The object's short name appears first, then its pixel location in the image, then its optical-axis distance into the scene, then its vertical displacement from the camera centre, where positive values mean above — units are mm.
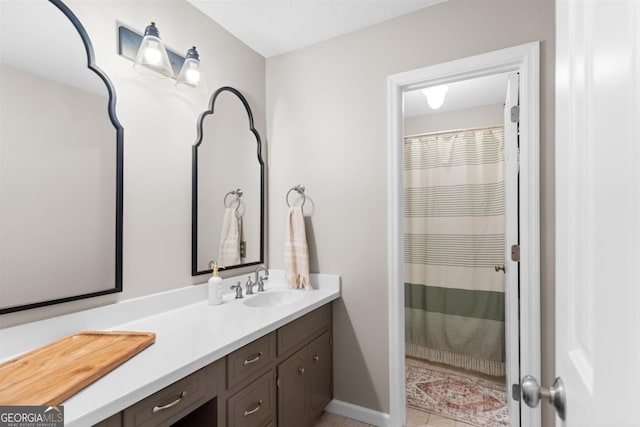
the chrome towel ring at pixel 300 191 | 2182 +170
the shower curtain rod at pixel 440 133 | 2669 +744
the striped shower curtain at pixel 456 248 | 2627 -289
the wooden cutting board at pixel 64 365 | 808 -456
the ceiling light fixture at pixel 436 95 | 2307 +885
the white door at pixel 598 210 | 329 +7
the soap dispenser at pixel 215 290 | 1737 -411
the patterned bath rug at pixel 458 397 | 2047 -1307
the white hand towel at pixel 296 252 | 2086 -245
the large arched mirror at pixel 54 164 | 1097 +199
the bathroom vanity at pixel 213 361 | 914 -515
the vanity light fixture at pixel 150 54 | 1436 +756
